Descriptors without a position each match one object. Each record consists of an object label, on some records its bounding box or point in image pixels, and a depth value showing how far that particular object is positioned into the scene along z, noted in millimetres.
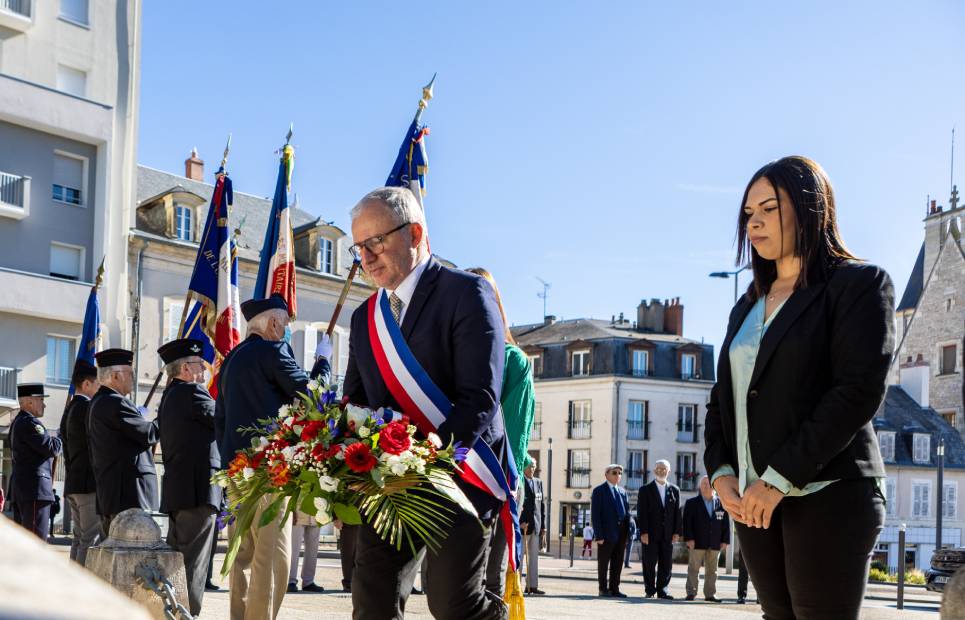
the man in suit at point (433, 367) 4309
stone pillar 5805
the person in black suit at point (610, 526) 18547
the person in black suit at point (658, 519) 19062
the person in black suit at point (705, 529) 19719
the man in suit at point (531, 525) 17348
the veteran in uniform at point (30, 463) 13508
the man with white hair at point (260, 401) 7031
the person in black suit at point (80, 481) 11055
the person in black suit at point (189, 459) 8297
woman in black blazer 3725
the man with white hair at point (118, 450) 9367
